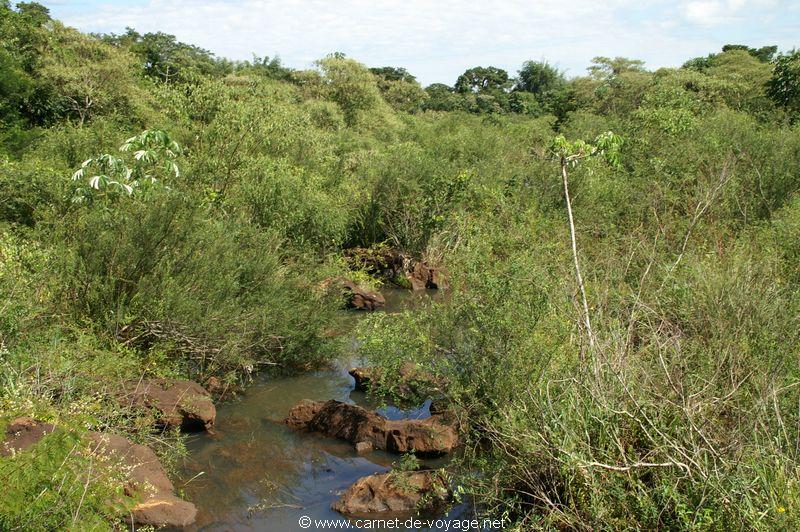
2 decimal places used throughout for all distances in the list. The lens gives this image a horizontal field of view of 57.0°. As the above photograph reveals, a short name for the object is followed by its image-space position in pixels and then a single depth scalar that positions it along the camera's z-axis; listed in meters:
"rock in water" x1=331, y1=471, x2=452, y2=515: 8.43
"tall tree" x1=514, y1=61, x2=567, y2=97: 77.19
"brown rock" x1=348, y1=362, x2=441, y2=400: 9.48
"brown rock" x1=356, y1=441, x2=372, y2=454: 10.28
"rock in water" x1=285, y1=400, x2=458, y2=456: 9.88
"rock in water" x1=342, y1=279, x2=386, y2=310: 17.66
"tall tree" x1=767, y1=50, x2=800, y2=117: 27.08
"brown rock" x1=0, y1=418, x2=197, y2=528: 6.41
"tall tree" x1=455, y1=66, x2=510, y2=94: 72.94
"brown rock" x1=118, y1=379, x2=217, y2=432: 9.29
